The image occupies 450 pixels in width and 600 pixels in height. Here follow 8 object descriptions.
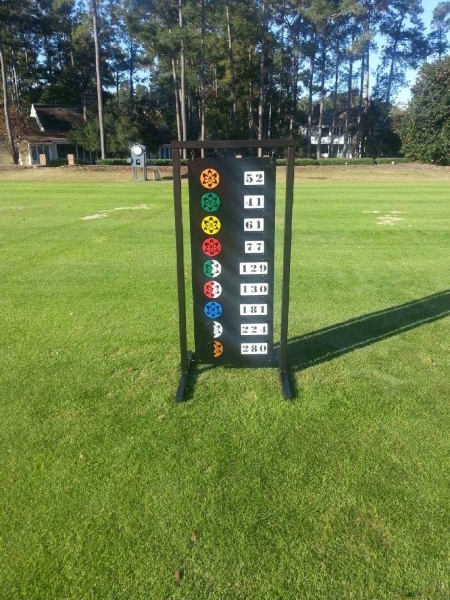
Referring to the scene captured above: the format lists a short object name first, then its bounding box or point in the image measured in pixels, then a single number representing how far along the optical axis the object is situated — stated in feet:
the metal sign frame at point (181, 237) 11.87
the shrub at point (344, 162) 134.31
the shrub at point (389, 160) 138.31
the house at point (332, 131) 195.00
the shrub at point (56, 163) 135.64
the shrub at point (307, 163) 132.87
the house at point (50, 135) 166.20
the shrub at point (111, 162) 126.52
